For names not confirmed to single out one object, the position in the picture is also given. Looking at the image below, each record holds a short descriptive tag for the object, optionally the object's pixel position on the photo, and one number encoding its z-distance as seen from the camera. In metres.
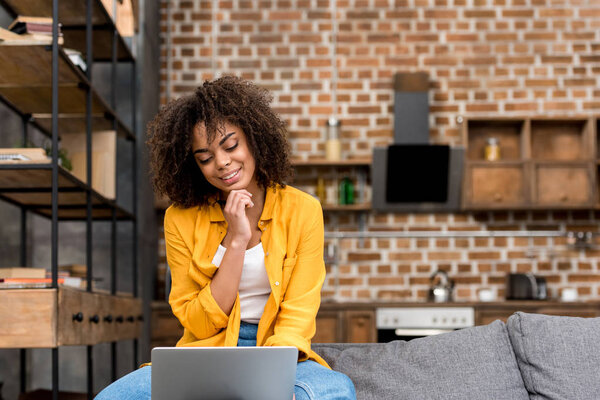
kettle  4.92
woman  1.89
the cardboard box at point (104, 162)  3.78
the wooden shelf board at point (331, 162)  5.04
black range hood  5.02
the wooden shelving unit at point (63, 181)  2.69
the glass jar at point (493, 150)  5.13
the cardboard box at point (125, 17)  4.26
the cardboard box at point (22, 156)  2.75
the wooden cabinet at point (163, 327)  4.70
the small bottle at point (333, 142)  5.14
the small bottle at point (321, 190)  5.17
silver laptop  1.49
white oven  4.66
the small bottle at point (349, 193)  5.14
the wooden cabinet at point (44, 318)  2.65
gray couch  1.96
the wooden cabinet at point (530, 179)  5.03
